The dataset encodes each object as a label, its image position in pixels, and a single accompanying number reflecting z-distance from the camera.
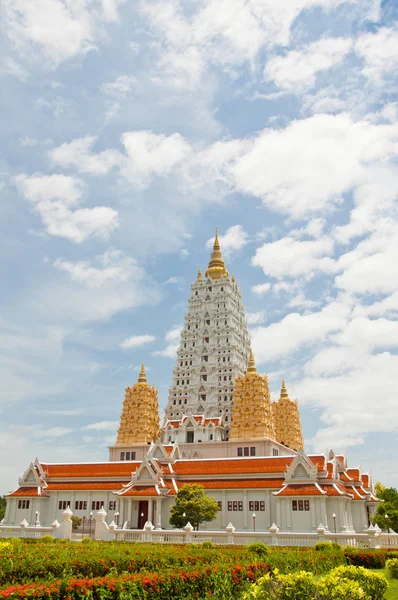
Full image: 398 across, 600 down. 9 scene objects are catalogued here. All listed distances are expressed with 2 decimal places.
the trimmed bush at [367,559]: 25.39
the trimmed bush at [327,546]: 28.85
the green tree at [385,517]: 54.38
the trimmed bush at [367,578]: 13.35
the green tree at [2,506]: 84.05
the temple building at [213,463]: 48.75
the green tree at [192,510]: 45.88
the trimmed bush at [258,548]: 25.22
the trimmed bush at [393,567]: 22.44
